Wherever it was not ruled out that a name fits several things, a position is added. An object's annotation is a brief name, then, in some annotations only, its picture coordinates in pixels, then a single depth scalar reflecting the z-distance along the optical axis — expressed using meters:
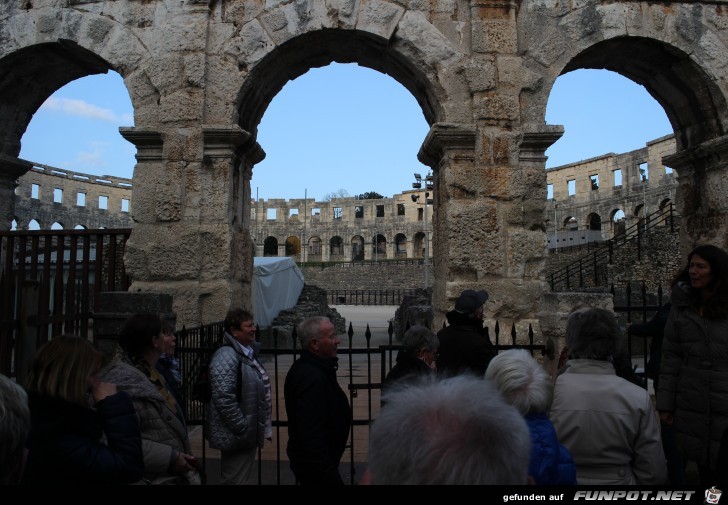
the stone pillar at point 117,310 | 4.52
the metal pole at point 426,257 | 28.38
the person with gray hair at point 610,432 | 2.18
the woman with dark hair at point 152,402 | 2.47
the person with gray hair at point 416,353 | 3.10
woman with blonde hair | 1.91
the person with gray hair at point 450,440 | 1.23
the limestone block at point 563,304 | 4.86
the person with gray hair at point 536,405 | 1.88
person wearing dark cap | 3.51
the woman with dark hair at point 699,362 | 2.82
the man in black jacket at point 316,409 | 2.54
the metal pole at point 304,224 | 57.18
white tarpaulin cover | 13.81
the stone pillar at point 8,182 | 7.04
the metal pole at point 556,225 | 42.78
